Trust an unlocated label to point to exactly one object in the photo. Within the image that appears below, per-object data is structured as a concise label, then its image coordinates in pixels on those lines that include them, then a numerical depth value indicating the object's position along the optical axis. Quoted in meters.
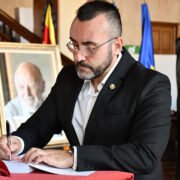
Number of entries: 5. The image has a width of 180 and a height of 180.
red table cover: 1.50
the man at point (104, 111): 1.75
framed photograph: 4.10
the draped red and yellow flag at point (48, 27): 5.44
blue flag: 6.14
